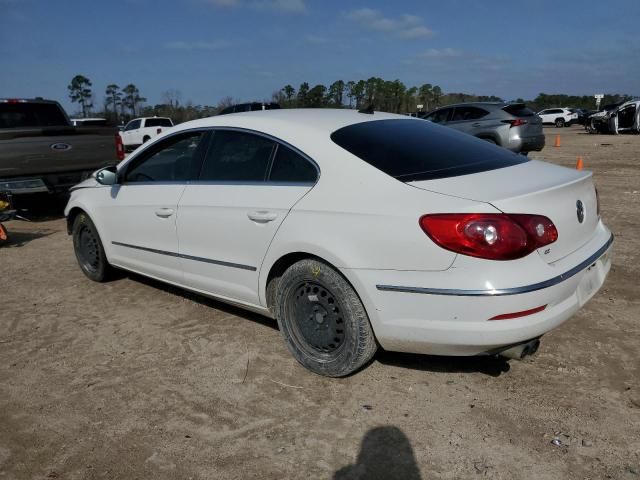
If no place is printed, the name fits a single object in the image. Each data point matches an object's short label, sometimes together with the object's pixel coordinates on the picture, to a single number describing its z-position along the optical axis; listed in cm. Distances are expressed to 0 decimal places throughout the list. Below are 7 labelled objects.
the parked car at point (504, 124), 1269
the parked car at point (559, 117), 4109
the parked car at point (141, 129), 2647
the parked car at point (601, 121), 2634
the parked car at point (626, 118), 2469
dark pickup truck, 766
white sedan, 263
